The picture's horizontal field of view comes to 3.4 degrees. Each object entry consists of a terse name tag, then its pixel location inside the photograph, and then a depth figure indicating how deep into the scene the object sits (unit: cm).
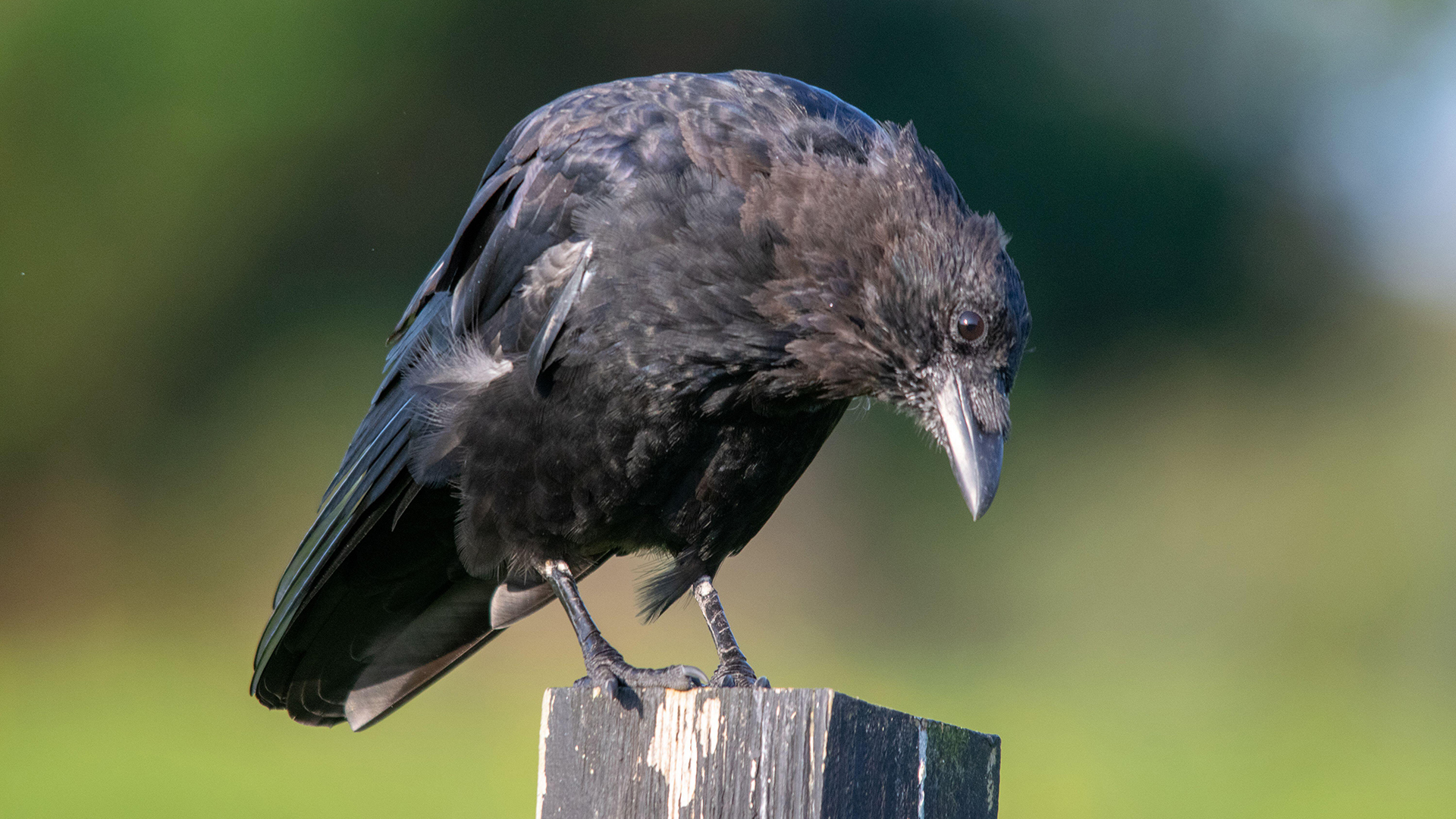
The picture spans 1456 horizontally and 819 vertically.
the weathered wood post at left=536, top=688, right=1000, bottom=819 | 832
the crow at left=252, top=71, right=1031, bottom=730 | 848
